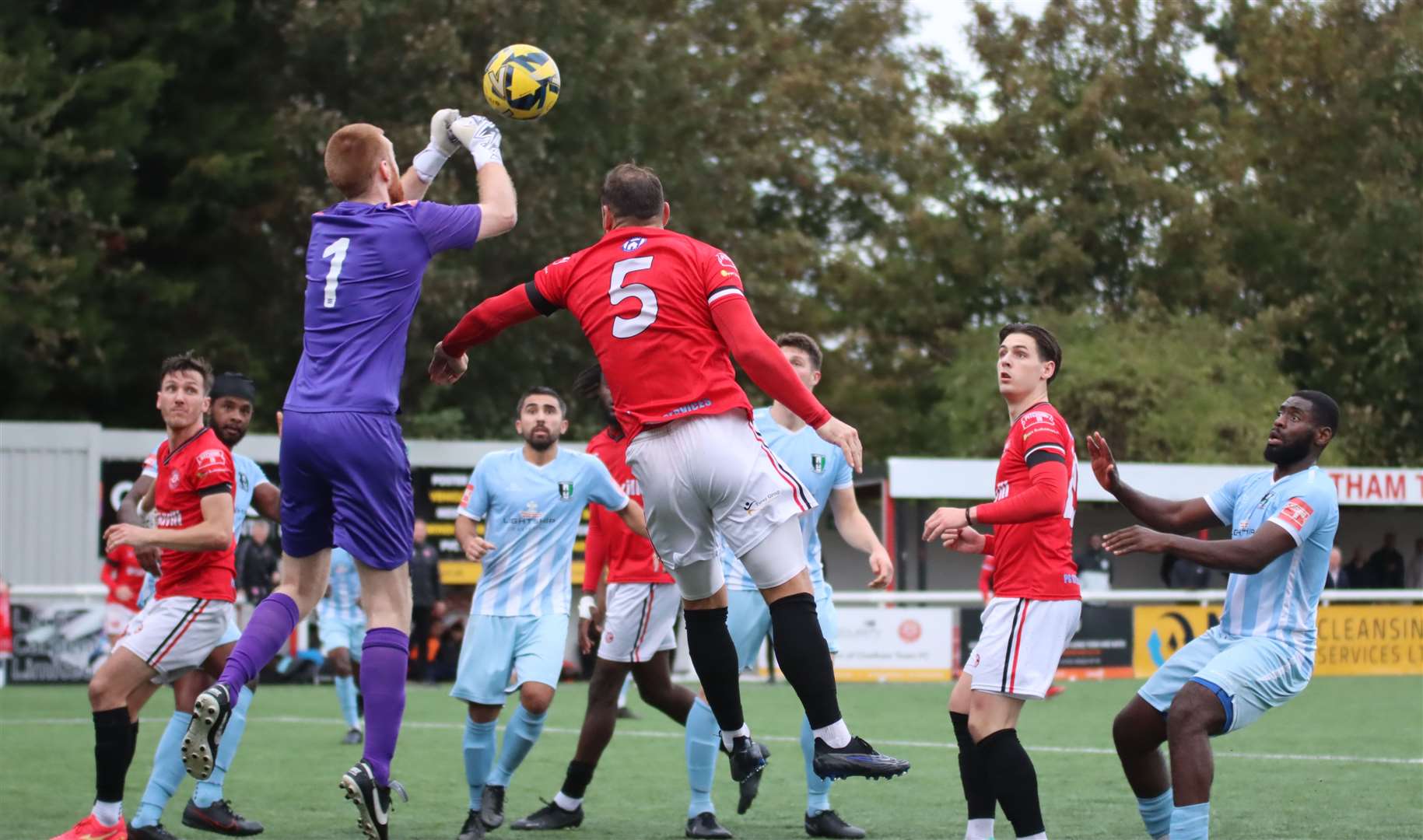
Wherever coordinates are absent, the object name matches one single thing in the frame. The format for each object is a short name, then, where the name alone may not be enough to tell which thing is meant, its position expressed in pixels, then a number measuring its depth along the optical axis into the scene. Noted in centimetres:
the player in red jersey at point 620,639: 1952
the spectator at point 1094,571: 5250
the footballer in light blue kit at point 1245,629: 1475
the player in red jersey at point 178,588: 1656
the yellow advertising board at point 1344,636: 5081
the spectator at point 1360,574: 5909
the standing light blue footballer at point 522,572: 1911
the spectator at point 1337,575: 5461
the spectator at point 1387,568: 5847
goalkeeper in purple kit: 1386
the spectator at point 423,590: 4566
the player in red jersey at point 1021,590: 1494
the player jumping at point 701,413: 1330
